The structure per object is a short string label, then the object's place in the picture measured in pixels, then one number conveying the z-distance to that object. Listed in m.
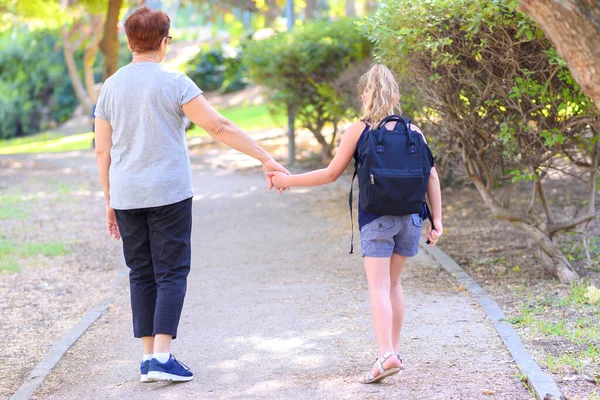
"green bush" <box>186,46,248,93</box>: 30.97
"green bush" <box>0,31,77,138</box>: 32.75
